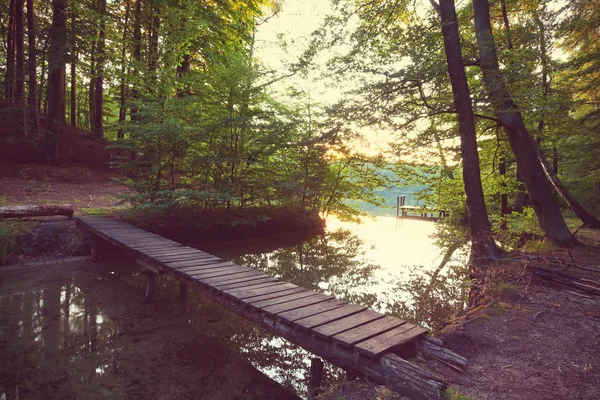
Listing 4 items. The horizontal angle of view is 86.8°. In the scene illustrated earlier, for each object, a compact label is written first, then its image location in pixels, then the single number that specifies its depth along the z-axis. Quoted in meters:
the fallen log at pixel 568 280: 4.78
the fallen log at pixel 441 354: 2.86
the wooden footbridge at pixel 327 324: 2.62
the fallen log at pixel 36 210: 7.89
